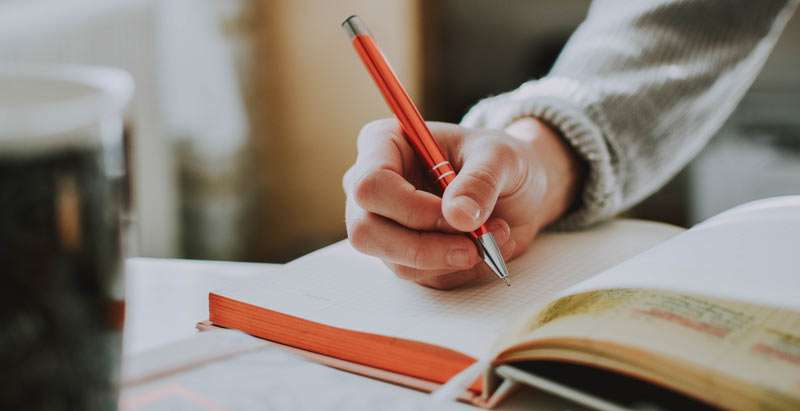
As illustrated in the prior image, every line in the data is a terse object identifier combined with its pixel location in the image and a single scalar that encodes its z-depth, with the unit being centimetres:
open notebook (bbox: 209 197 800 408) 57
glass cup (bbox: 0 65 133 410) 44
